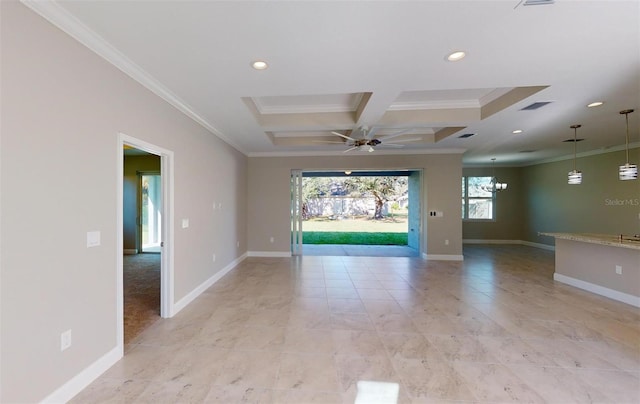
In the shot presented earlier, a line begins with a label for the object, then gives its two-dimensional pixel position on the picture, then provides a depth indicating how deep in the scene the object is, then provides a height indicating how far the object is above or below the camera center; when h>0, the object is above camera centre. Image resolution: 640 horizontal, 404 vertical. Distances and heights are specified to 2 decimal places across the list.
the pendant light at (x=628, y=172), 3.55 +0.41
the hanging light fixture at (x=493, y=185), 7.69 +0.59
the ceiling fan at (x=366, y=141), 4.52 +1.10
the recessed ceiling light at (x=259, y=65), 2.42 +1.31
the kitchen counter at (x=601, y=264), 3.68 -0.98
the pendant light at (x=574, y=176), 4.45 +0.45
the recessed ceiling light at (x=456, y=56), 2.28 +1.30
